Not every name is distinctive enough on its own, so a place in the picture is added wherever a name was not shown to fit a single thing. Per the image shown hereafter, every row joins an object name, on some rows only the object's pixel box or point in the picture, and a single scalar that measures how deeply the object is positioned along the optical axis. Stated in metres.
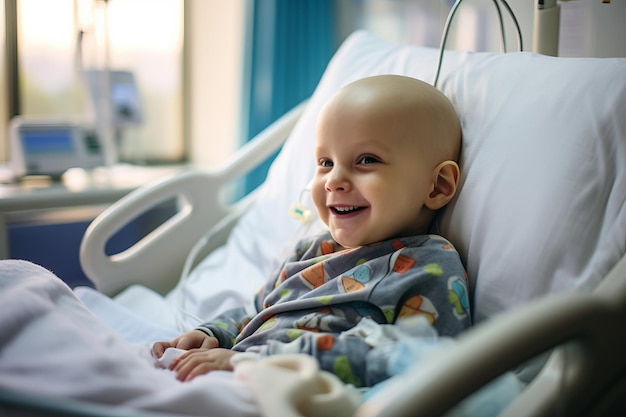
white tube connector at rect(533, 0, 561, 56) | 1.30
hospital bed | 0.65
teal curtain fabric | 2.51
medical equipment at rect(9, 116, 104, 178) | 2.19
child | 0.95
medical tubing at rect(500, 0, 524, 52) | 1.34
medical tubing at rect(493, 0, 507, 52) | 1.34
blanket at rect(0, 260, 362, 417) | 0.68
